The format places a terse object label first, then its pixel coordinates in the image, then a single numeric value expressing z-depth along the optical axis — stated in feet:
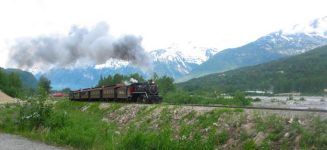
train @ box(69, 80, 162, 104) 151.43
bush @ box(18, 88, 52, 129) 110.92
